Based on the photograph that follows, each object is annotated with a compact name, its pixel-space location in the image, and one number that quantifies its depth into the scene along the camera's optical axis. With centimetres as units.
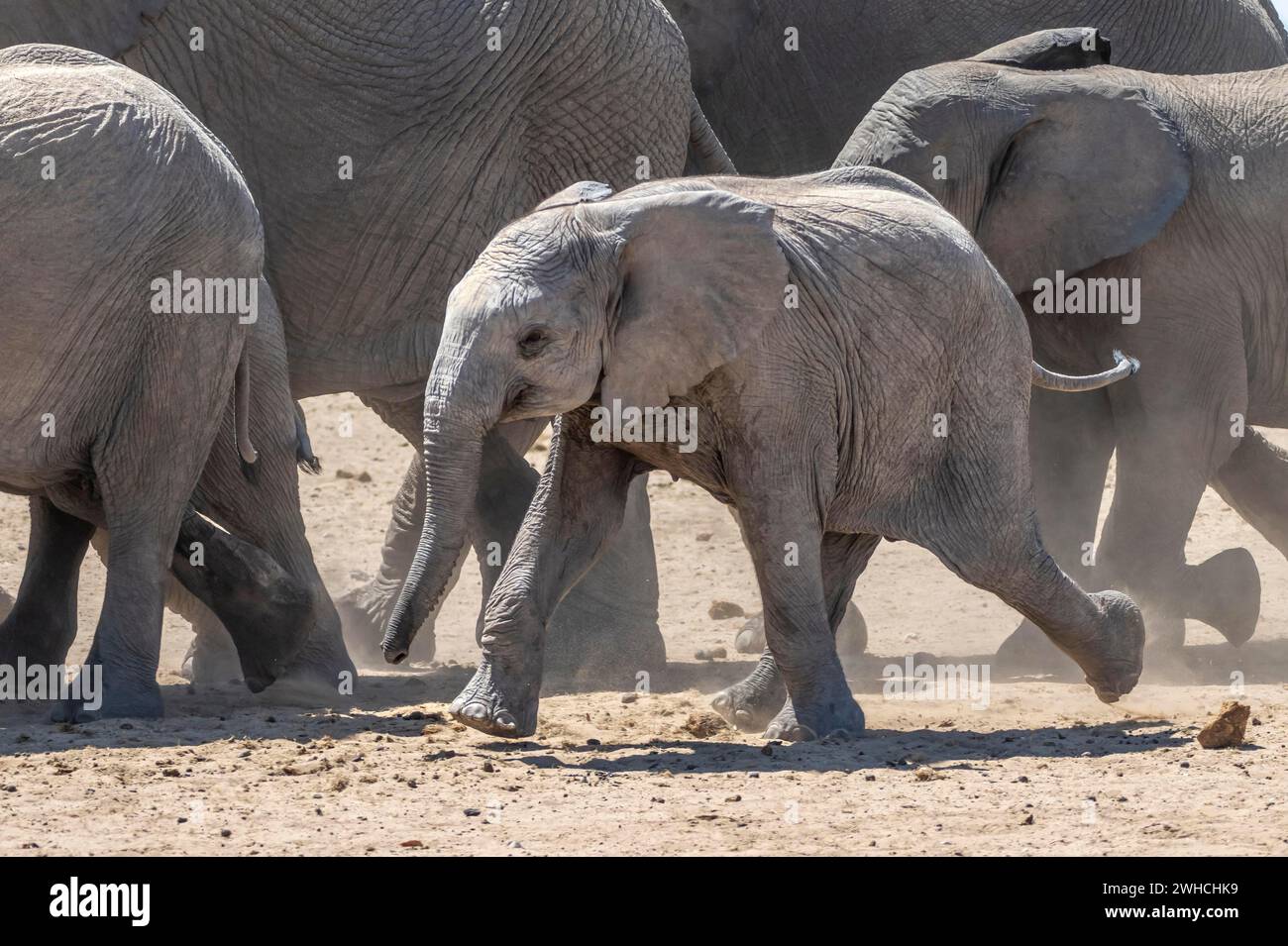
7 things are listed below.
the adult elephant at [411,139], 1661
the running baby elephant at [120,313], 1337
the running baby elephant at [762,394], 1260
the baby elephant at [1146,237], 1727
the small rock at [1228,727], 1257
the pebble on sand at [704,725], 1382
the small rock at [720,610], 2037
